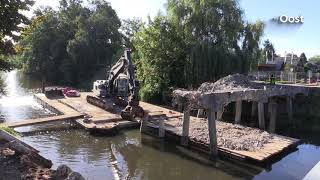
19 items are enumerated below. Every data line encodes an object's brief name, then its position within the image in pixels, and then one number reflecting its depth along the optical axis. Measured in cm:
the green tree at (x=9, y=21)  817
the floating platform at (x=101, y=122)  1361
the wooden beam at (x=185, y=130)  1187
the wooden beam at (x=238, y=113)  1457
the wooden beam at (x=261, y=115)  1387
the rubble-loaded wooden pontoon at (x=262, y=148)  1030
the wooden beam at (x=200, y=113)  1593
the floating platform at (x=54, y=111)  1396
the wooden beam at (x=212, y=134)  1072
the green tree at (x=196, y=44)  1965
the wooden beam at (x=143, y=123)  1409
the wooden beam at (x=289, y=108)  1646
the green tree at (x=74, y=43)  3560
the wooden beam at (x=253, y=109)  1742
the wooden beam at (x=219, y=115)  1506
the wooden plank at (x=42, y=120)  1375
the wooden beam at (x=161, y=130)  1330
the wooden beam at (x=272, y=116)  1496
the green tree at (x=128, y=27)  3989
